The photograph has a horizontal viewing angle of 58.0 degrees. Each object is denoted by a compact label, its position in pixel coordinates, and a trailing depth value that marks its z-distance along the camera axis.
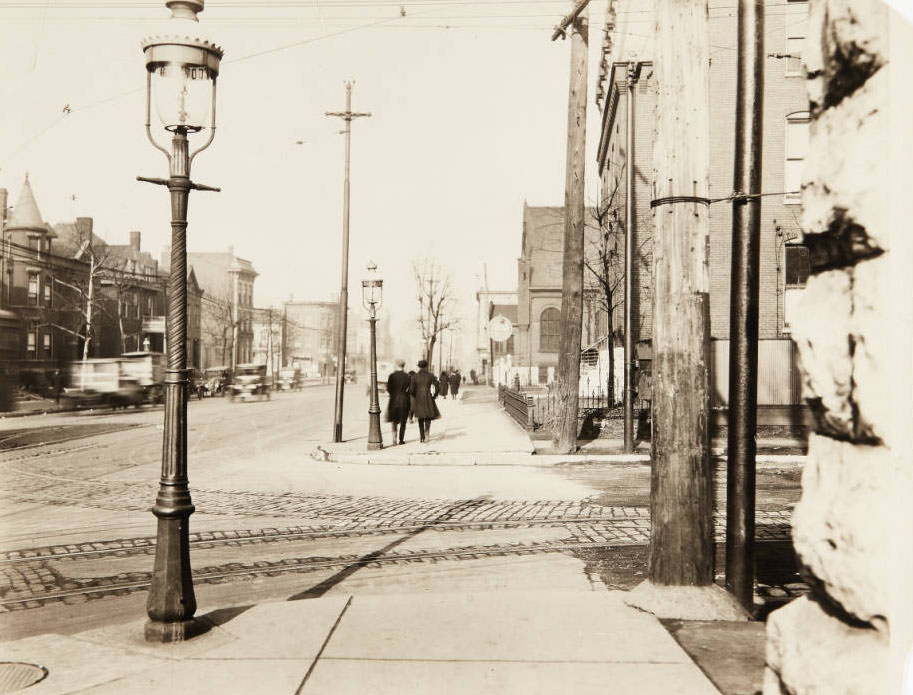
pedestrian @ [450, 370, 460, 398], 45.59
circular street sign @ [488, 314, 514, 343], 35.47
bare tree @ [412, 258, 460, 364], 67.25
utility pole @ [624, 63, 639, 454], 16.56
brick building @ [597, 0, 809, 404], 22.58
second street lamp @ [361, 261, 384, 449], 18.30
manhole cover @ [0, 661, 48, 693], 3.92
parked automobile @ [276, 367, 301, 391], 67.75
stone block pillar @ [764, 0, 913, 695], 1.96
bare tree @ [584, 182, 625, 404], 25.53
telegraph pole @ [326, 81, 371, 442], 19.14
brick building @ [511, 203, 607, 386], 57.75
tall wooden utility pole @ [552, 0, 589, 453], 16.00
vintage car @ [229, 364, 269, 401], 46.03
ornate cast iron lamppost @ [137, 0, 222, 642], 4.65
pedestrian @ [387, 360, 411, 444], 18.72
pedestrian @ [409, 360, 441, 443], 18.62
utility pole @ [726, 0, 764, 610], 5.25
